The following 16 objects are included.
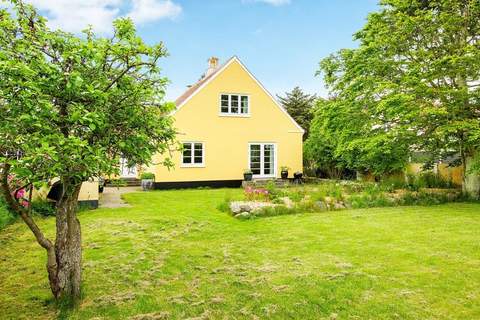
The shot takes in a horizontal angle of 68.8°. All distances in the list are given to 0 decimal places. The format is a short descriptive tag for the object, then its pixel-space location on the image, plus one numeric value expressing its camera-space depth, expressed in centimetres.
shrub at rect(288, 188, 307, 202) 1139
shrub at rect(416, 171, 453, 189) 1521
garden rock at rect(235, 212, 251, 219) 996
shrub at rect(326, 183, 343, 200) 1184
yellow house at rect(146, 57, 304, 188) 1981
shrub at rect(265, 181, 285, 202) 1181
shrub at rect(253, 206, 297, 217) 1032
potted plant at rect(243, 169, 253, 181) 2044
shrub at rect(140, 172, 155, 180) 1888
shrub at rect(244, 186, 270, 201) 1174
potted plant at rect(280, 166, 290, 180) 2158
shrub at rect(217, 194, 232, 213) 1110
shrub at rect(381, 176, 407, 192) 1360
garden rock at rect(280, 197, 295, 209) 1100
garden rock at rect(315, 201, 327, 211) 1114
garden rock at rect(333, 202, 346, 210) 1137
